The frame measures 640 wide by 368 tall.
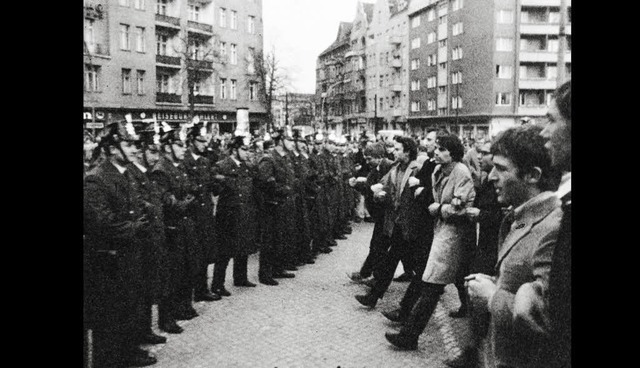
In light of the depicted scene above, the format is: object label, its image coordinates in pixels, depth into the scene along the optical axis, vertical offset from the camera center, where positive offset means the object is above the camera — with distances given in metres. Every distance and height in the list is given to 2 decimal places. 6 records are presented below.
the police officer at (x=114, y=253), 4.52 -0.83
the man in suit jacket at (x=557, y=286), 2.11 -0.51
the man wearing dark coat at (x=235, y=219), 7.71 -0.91
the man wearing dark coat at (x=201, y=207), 6.95 -0.67
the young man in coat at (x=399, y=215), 6.32 -0.71
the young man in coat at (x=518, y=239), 2.49 -0.37
